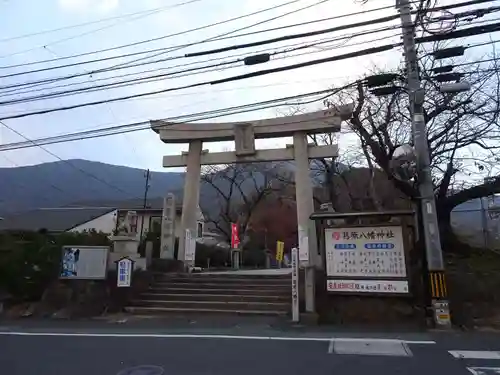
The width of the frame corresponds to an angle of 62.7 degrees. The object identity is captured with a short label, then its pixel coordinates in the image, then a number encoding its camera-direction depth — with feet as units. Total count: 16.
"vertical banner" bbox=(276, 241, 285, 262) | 117.08
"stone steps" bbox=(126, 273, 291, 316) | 42.45
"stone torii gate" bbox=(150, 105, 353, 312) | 56.03
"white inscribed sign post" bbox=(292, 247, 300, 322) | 37.55
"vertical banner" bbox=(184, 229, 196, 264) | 58.44
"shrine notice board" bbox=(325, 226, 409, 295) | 38.24
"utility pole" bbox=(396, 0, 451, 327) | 34.09
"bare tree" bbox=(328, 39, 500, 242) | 48.80
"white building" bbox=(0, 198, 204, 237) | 110.56
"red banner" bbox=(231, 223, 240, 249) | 99.35
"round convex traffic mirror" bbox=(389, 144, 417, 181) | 36.60
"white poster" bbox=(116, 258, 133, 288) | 45.50
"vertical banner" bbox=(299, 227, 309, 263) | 41.86
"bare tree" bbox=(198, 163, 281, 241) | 134.82
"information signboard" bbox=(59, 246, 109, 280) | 46.55
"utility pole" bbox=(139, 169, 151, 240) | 117.11
